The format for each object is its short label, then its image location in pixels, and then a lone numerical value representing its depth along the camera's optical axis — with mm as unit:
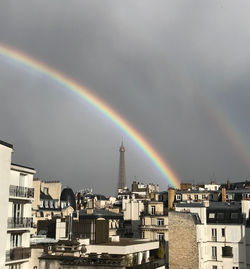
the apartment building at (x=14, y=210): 26016
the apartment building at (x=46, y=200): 67500
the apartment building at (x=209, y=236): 50688
